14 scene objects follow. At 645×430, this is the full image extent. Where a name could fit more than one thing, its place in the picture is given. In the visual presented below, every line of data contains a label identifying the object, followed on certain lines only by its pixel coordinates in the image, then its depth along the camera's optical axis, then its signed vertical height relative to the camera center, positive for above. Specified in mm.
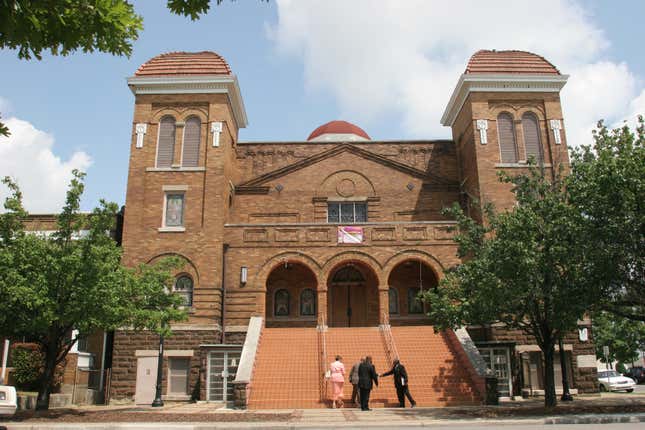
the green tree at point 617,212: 15047 +4135
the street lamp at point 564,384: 20642 -328
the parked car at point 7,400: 10188 -389
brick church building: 22047 +6207
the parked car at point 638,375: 46469 -65
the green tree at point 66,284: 14875 +2390
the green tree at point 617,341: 49875 +2766
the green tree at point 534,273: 15750 +2758
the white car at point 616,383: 32281 -484
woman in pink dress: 17297 -124
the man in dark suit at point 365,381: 16453 -151
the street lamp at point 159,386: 19578 -308
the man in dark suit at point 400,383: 17094 -218
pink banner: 24875 +5860
